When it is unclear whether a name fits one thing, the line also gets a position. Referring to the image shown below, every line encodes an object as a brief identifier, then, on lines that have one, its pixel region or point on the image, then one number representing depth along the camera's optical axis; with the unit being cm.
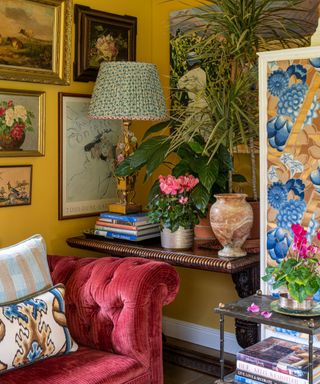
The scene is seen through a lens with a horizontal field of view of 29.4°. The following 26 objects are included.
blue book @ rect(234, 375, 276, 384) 217
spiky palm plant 286
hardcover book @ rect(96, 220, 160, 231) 313
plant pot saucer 213
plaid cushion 233
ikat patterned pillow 218
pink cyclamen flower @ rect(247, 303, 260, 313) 226
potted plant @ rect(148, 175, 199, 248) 290
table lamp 308
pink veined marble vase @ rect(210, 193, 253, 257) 273
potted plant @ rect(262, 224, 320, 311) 210
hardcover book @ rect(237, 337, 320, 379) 208
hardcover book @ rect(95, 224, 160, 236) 313
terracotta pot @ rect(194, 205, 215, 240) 305
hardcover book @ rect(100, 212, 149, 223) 314
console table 272
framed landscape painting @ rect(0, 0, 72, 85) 298
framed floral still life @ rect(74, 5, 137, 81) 334
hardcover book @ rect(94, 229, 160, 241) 313
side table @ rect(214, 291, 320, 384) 203
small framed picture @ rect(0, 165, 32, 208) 300
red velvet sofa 226
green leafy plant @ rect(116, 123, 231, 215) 287
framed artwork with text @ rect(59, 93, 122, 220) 330
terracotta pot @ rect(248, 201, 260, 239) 291
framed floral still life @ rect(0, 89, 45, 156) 299
